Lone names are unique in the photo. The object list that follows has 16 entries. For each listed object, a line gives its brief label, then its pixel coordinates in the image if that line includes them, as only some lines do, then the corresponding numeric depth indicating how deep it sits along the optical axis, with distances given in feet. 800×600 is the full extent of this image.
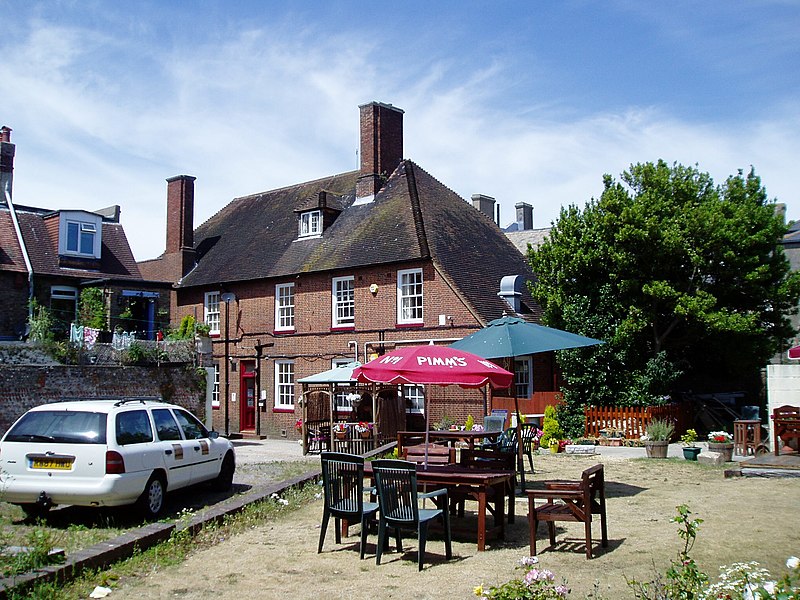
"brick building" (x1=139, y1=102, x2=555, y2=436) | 81.92
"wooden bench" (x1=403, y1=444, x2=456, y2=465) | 38.83
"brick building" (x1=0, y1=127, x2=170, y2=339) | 88.48
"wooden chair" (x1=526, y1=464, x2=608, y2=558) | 27.17
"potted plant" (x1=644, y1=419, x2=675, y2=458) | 59.00
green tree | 74.43
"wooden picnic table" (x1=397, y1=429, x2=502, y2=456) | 43.06
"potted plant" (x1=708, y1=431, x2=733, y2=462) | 54.85
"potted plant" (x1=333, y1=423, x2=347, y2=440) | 68.95
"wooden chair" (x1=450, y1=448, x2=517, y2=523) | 32.96
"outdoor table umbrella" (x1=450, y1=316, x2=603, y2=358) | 39.45
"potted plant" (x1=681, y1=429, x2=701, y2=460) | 56.49
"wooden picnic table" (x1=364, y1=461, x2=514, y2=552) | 29.07
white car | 32.89
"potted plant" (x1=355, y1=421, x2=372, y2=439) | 69.41
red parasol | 33.76
